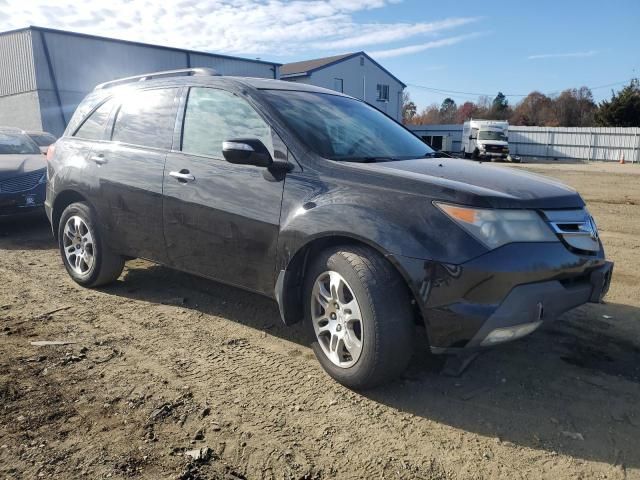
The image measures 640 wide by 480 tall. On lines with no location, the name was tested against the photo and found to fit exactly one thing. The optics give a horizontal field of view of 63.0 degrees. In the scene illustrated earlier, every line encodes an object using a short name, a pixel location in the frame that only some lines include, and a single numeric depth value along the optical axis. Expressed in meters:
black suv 2.78
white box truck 34.50
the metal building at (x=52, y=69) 19.25
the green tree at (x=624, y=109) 44.50
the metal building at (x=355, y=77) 41.41
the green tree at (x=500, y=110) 68.06
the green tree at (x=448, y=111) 82.62
